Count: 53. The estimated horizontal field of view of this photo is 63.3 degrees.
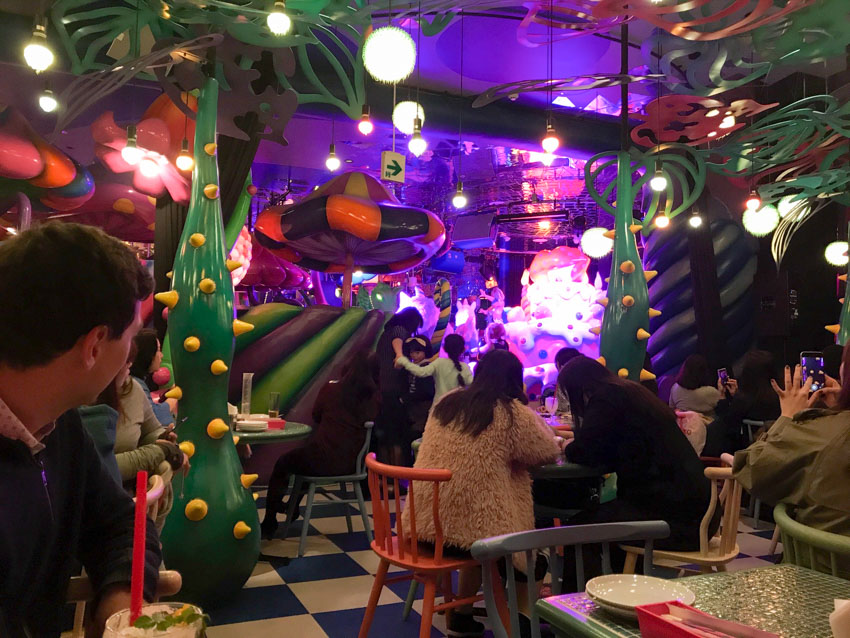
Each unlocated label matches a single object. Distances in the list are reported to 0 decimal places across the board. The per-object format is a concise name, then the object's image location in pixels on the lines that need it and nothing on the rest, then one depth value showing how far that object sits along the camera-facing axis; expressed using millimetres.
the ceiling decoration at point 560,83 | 4762
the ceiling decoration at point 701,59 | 4875
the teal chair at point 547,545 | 1691
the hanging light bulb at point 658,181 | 5555
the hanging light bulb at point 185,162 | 3756
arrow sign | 5344
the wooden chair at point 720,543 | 2914
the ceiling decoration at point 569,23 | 4363
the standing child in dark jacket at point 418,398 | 6430
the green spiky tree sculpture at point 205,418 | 3383
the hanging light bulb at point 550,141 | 4891
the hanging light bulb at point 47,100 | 4020
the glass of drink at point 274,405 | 4934
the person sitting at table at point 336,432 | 4648
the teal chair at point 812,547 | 1656
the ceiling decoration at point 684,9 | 3496
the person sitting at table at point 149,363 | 3422
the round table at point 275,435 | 4060
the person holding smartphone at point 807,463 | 1825
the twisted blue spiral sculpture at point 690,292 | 8703
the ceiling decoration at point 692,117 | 5797
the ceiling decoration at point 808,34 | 4324
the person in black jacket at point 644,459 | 3016
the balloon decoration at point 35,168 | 4727
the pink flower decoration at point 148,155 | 4418
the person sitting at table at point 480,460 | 2828
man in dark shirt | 996
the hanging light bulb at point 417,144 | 4527
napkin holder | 1045
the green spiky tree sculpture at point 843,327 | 6476
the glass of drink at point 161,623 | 795
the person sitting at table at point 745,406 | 5469
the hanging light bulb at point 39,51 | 3408
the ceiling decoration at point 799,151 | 6051
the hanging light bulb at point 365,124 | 4592
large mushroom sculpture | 6934
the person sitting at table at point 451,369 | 6066
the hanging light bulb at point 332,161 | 5574
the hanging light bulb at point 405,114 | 4910
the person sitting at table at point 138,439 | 2572
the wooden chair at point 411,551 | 2670
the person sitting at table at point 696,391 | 5797
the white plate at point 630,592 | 1291
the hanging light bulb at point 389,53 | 3572
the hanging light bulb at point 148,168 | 4400
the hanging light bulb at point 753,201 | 6539
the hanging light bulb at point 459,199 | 6221
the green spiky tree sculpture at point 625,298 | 5281
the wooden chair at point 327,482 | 4458
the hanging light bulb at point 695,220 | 7045
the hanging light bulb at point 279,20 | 3230
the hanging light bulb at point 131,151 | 3840
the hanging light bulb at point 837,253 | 7918
